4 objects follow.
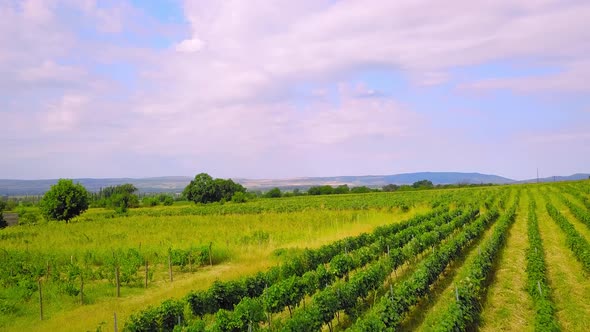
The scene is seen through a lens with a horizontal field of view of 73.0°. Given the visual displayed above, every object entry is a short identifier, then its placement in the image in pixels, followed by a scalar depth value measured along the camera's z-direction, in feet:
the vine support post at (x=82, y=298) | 48.04
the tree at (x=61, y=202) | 148.25
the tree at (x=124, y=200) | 280.37
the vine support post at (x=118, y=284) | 51.21
